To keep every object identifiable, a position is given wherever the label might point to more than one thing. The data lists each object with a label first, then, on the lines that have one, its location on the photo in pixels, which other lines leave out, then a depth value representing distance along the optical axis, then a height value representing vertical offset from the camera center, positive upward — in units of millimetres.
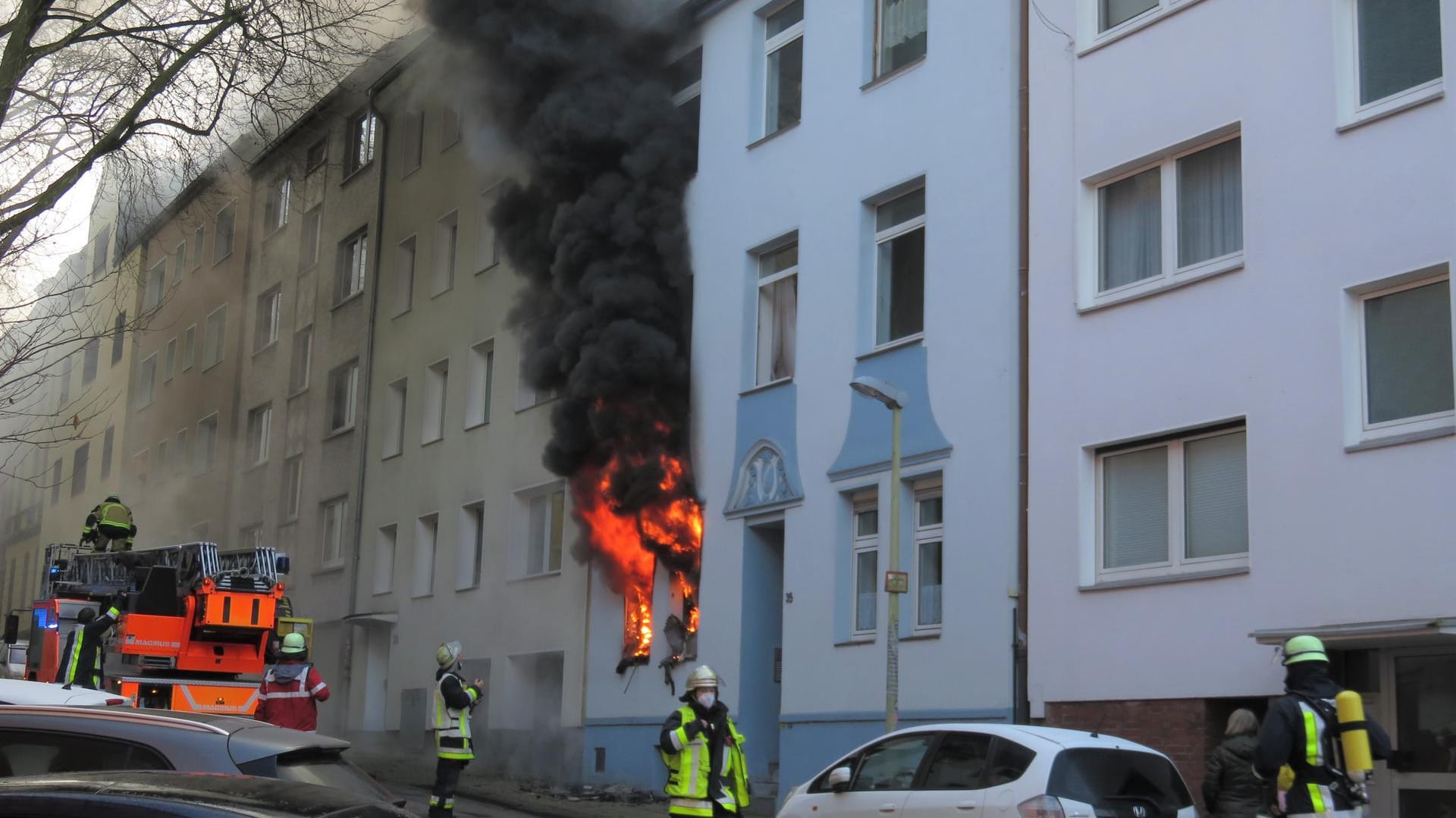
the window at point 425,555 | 27359 +2206
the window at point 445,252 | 28219 +7607
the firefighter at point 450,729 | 12938 -351
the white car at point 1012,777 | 9328 -442
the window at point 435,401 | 28031 +4927
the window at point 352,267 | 32562 +8433
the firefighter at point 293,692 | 13289 -100
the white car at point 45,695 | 8164 -124
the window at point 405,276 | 29812 +7569
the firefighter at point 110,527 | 21047 +1913
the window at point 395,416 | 29359 +4878
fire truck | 17438 +551
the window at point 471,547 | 26000 +2236
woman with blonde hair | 10516 -462
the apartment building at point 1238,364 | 11977 +2871
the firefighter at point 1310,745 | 7914 -154
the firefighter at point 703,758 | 10320 -416
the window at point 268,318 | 37438 +8434
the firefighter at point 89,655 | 16172 +182
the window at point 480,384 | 26375 +4939
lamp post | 13984 +1389
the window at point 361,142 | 32844 +11084
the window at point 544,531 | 23641 +2336
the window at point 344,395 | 31797 +5699
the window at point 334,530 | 31188 +2941
